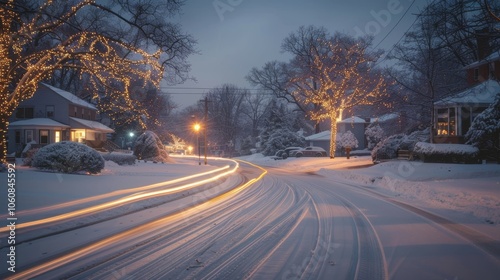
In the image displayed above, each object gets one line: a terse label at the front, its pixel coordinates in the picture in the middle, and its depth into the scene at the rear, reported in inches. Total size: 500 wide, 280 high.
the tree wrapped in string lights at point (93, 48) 567.2
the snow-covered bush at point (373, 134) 1881.0
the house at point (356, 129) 2054.6
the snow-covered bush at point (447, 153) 815.1
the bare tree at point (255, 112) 3125.0
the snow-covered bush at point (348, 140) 1927.9
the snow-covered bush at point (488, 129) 815.7
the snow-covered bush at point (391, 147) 1124.5
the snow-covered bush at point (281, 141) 2133.4
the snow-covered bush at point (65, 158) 624.4
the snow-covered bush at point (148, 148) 1264.8
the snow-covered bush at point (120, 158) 1024.9
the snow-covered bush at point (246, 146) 2862.7
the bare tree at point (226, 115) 3009.4
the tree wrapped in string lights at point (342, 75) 1286.9
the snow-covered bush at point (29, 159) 691.3
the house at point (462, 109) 1004.6
